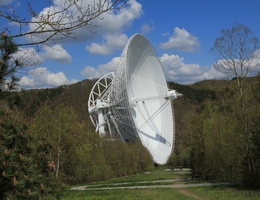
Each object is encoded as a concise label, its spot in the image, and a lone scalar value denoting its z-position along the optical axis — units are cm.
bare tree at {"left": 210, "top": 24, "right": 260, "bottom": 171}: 1799
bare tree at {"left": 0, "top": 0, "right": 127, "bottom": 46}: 414
